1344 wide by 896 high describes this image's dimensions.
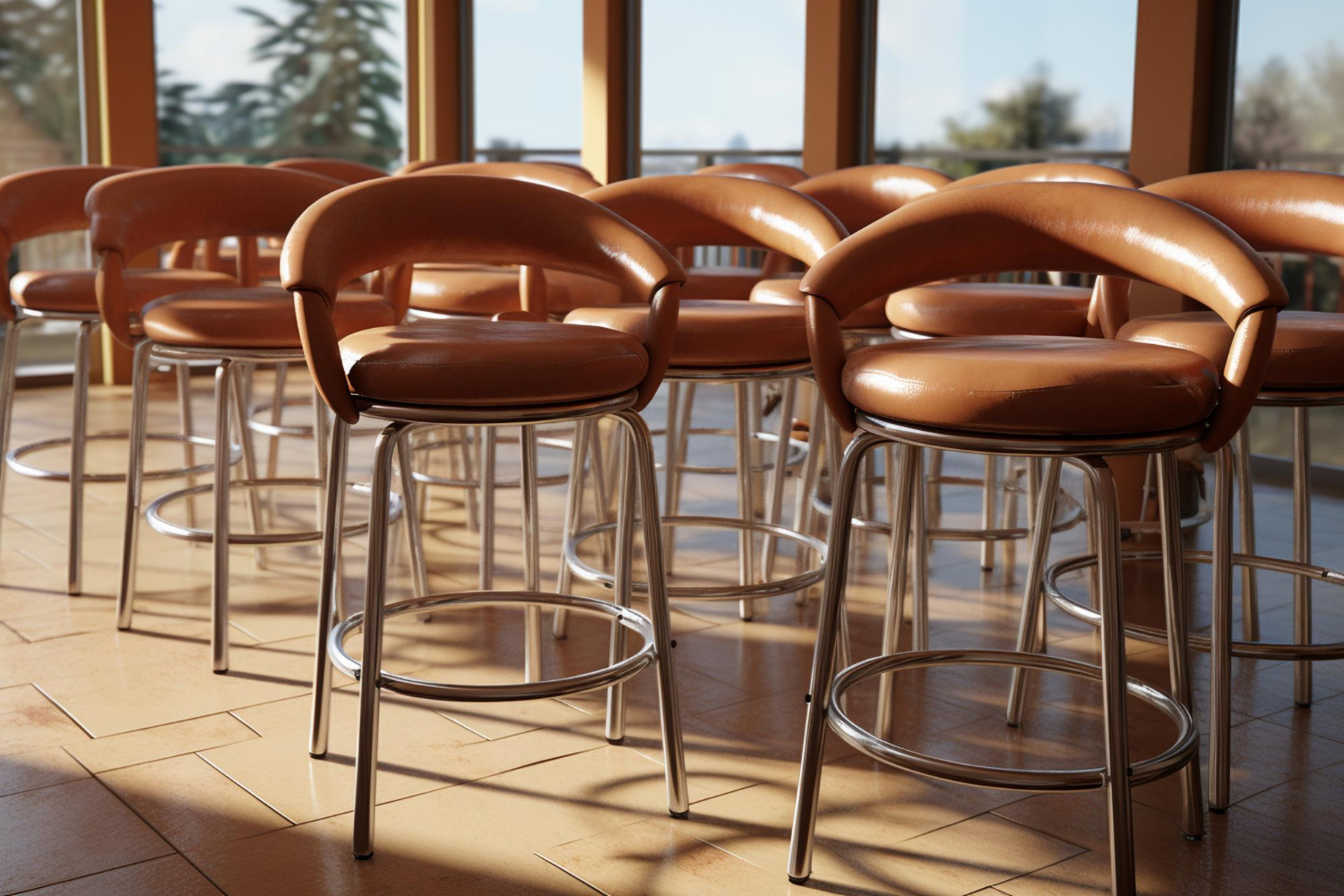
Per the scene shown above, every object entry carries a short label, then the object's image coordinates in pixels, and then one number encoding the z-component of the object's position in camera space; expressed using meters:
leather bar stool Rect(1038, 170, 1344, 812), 2.03
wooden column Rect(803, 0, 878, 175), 5.25
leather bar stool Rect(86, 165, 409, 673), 2.55
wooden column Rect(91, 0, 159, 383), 6.46
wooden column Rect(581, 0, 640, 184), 6.38
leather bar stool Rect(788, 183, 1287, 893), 1.60
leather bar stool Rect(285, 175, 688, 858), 1.82
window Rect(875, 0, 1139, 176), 4.64
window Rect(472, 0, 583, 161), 7.13
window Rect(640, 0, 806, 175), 5.86
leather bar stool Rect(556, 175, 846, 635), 2.29
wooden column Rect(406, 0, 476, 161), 7.54
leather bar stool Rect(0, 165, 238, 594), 3.21
